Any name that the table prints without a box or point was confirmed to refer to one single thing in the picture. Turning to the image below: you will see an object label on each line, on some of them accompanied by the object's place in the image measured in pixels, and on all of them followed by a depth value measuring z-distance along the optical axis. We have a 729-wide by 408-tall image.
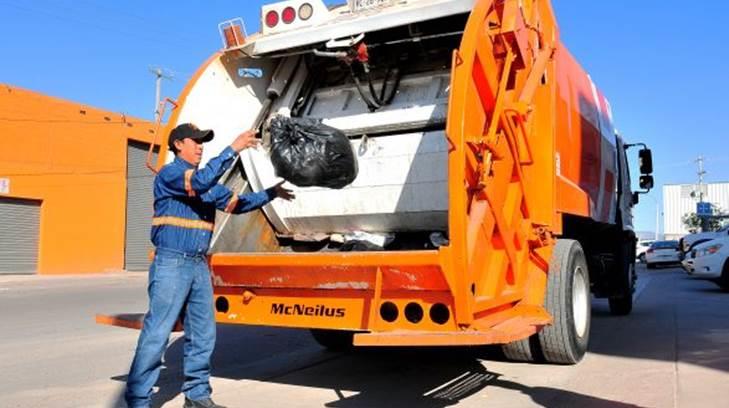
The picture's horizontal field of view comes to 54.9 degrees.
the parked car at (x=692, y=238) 20.81
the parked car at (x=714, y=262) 15.55
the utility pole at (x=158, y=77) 41.37
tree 58.49
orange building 27.20
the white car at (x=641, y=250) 42.04
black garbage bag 5.19
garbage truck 4.30
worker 4.25
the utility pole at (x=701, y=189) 64.18
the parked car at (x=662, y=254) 32.50
